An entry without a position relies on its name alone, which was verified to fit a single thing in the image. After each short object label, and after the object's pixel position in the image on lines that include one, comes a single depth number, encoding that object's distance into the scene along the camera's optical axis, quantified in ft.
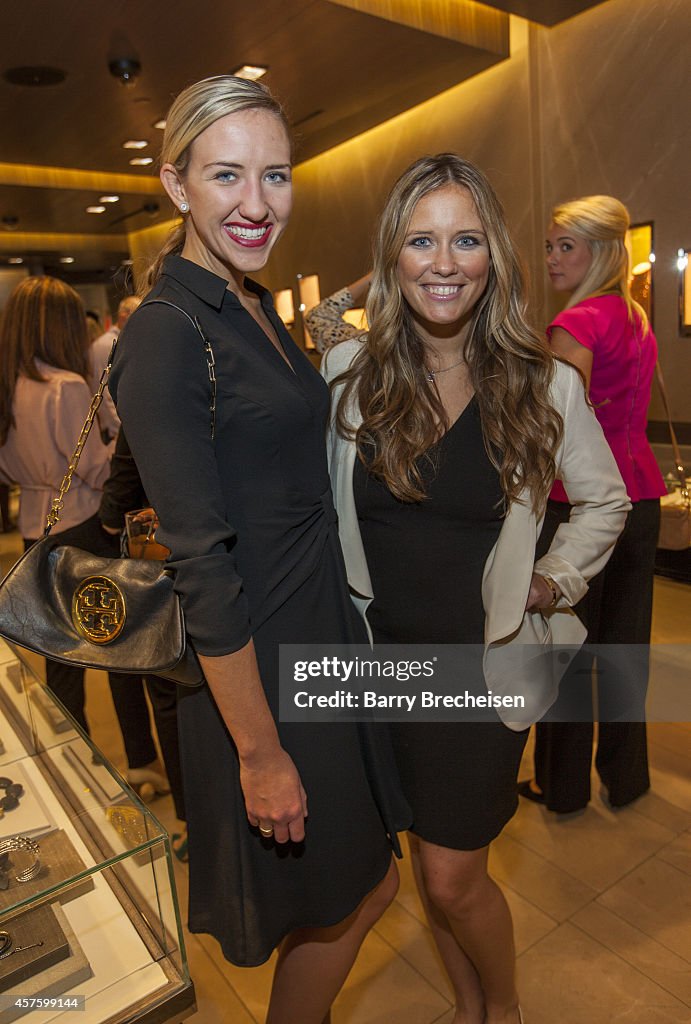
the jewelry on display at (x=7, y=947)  3.48
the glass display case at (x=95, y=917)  3.48
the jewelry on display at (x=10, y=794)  4.27
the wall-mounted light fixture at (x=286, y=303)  24.58
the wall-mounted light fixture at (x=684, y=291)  12.82
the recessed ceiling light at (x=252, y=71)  14.07
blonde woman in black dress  3.33
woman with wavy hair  4.67
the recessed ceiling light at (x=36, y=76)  13.28
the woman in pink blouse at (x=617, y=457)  7.38
